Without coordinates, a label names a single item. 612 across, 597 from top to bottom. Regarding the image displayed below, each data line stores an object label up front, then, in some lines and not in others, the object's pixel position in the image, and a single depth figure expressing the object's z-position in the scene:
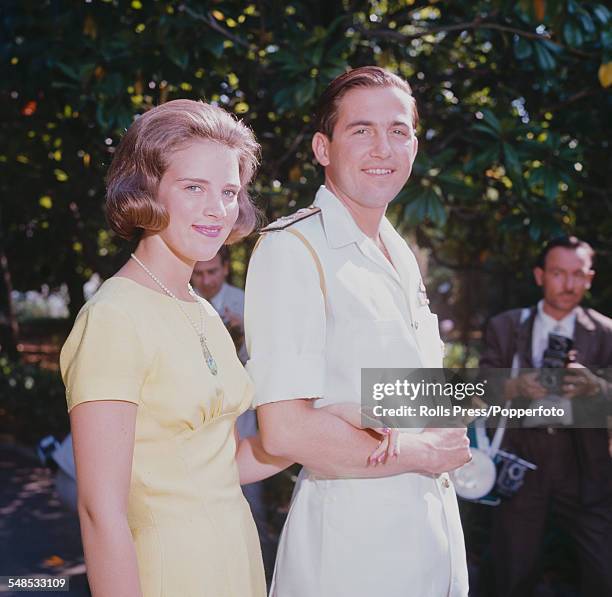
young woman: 1.55
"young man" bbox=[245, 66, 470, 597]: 1.81
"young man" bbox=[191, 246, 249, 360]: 4.68
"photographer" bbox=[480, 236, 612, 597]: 4.24
